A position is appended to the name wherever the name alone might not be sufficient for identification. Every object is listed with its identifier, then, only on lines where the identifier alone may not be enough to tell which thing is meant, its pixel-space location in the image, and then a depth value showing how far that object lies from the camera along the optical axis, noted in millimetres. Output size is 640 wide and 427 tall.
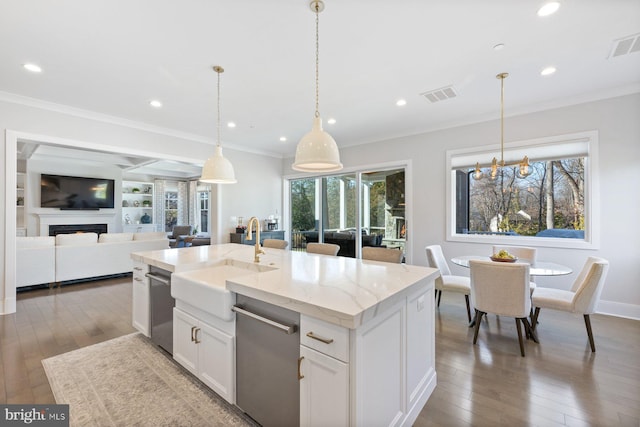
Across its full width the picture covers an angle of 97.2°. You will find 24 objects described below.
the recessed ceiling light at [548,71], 2949
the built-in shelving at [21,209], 7168
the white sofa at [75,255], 4543
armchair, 9494
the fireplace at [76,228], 7512
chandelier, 3123
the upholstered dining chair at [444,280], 3340
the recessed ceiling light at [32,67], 2885
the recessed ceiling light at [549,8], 2023
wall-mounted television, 7367
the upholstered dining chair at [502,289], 2543
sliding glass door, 5547
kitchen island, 1265
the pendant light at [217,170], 3051
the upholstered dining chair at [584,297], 2505
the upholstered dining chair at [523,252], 3554
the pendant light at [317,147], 2092
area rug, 1799
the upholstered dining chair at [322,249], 3385
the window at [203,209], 10773
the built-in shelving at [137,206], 9453
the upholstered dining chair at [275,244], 3831
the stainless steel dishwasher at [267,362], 1455
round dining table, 2783
